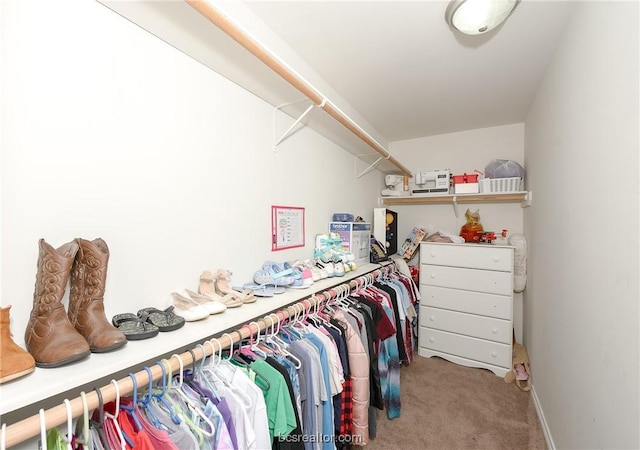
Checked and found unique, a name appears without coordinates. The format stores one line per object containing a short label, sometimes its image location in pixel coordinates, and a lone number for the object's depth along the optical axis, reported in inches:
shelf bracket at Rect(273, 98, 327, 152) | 62.2
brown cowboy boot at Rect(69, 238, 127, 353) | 27.9
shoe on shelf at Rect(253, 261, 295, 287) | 53.1
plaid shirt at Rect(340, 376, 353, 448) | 50.6
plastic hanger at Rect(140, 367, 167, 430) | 27.5
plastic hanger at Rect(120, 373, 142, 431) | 26.4
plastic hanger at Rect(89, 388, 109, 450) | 24.0
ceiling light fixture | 43.7
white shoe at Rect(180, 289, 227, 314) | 39.6
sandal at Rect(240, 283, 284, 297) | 50.1
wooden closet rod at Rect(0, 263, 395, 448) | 19.7
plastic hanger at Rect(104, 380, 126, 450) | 24.4
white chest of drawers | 87.7
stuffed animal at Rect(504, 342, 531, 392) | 82.2
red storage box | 102.6
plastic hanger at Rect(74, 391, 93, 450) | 22.9
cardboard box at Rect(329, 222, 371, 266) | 81.4
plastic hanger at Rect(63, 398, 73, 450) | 21.7
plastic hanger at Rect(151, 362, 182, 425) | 28.5
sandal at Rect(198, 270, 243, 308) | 43.7
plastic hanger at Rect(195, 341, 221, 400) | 32.8
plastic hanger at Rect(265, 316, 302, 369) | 40.9
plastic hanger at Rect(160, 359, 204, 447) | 28.1
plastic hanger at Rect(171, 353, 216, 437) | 28.9
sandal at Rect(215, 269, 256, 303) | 45.7
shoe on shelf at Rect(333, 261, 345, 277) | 69.2
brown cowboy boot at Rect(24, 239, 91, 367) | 24.5
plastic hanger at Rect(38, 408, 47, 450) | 19.6
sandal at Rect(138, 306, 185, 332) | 33.7
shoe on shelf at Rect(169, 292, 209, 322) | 37.0
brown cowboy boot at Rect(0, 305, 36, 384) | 21.4
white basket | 92.8
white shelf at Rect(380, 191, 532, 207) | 92.0
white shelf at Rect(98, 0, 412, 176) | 33.8
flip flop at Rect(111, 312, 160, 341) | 30.7
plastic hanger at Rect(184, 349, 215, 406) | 31.6
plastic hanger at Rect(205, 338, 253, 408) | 32.7
